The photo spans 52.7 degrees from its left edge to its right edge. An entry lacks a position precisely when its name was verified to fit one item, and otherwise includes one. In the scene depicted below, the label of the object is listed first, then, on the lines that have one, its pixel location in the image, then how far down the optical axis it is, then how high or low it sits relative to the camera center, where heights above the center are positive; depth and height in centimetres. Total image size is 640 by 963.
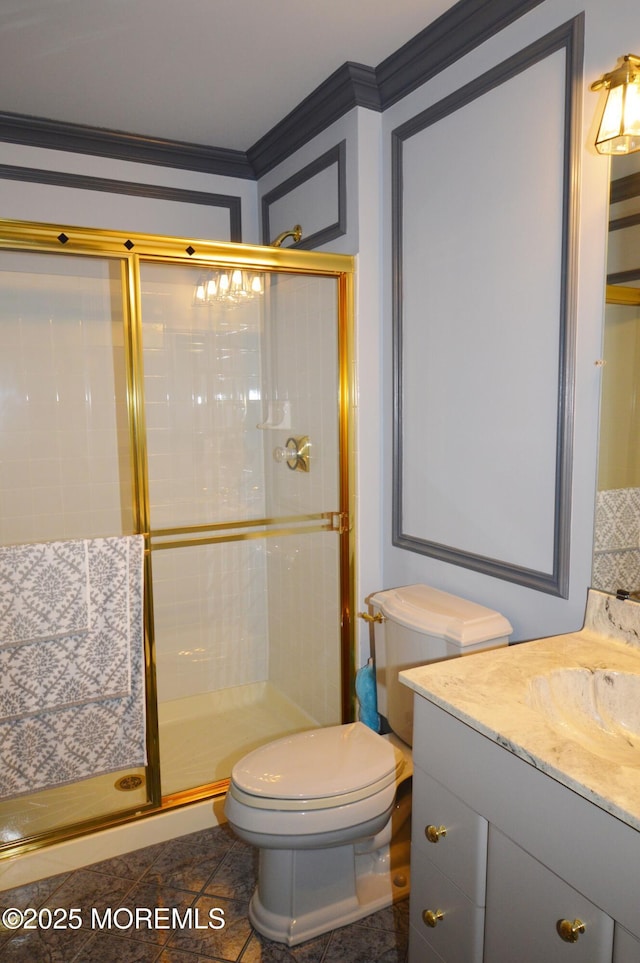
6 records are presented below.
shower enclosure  210 -22
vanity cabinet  92 -75
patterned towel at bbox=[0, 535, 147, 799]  188 -97
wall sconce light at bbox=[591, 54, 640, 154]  130 +60
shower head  259 +71
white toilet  159 -98
